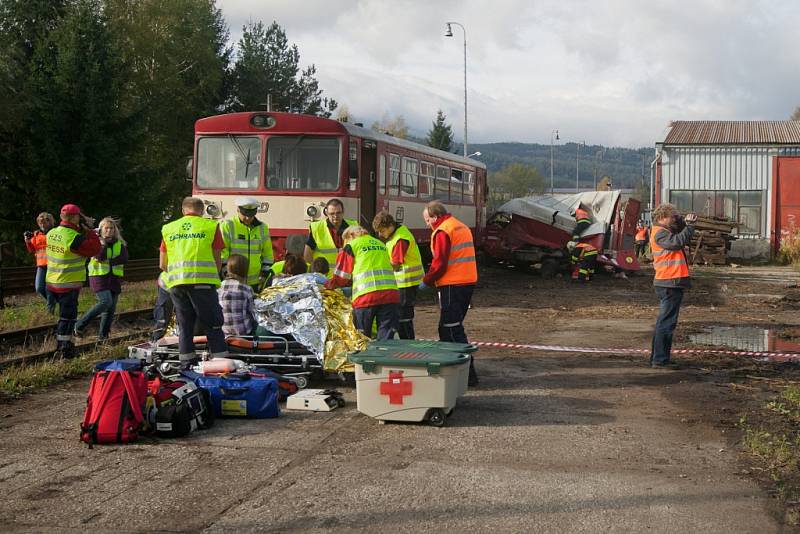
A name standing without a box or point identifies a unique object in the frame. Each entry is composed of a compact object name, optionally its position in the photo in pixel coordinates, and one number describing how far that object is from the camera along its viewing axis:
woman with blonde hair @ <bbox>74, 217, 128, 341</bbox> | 11.43
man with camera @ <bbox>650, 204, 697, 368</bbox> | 9.98
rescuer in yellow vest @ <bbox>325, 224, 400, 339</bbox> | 8.70
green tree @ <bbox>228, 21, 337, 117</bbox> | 44.38
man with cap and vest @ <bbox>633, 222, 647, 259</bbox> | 23.91
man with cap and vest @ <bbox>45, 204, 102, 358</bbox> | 10.24
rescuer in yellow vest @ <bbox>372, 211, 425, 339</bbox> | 9.02
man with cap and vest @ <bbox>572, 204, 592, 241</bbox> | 23.91
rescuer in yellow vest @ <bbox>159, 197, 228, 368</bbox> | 8.33
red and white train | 14.88
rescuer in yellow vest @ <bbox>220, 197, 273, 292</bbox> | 10.26
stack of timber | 30.81
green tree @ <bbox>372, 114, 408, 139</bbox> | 82.75
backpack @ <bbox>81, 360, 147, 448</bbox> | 6.49
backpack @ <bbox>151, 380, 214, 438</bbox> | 6.67
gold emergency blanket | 8.65
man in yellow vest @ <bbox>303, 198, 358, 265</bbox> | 10.77
